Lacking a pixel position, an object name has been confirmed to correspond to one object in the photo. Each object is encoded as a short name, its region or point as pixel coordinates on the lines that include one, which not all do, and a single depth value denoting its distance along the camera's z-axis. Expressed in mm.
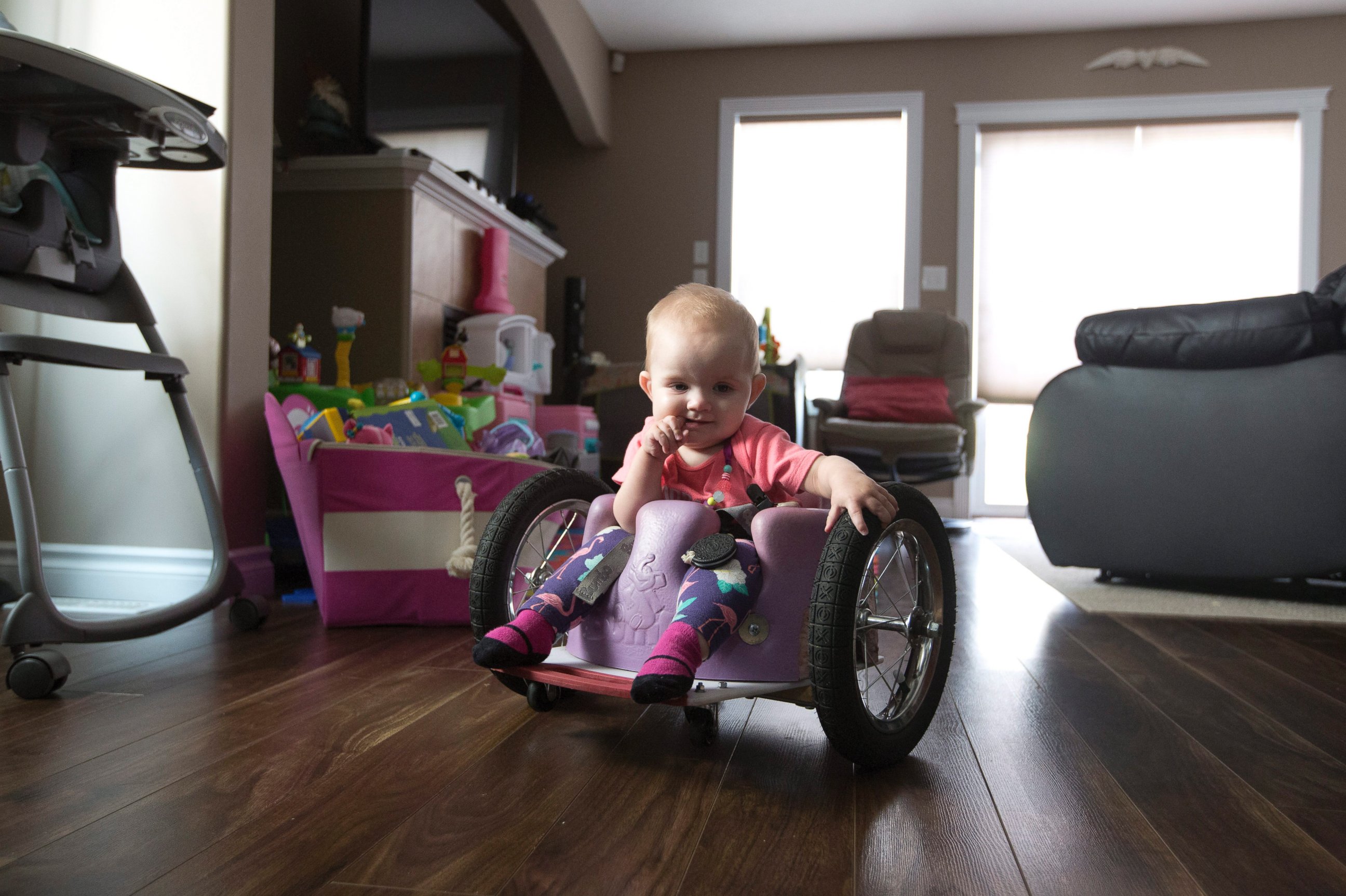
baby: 929
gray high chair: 1160
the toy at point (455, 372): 2795
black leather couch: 1993
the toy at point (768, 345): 4207
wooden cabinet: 2924
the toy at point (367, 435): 1801
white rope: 1591
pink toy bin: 1630
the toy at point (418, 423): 1938
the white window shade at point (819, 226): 4941
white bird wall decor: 4602
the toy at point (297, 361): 2316
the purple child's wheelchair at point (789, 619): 882
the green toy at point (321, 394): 2176
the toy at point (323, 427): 1744
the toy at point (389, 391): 2348
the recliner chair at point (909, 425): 3779
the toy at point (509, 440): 2205
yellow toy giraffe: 2498
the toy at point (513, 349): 3324
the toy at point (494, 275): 3525
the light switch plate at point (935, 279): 4801
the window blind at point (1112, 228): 4672
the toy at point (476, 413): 2186
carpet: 1959
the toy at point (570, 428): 3480
